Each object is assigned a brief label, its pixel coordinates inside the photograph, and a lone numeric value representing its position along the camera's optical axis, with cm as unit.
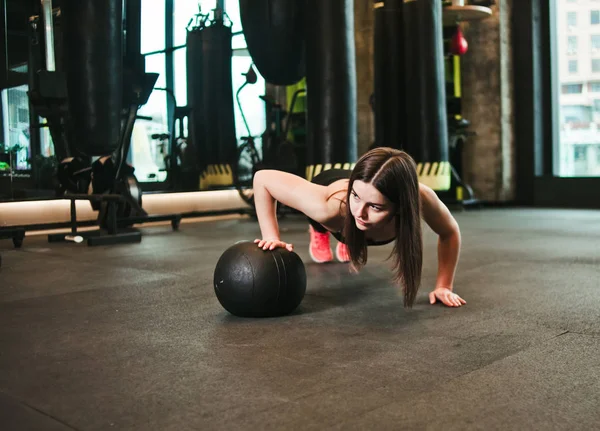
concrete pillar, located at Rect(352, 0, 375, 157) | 673
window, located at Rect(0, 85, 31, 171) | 446
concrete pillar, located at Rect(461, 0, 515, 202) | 672
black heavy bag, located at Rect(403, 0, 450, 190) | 481
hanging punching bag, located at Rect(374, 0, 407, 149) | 518
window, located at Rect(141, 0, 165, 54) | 573
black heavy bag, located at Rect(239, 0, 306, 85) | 392
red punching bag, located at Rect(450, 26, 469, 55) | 619
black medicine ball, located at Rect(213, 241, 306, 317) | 187
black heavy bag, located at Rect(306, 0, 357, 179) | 361
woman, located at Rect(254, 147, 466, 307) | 172
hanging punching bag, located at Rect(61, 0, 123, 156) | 331
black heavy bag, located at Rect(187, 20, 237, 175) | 535
